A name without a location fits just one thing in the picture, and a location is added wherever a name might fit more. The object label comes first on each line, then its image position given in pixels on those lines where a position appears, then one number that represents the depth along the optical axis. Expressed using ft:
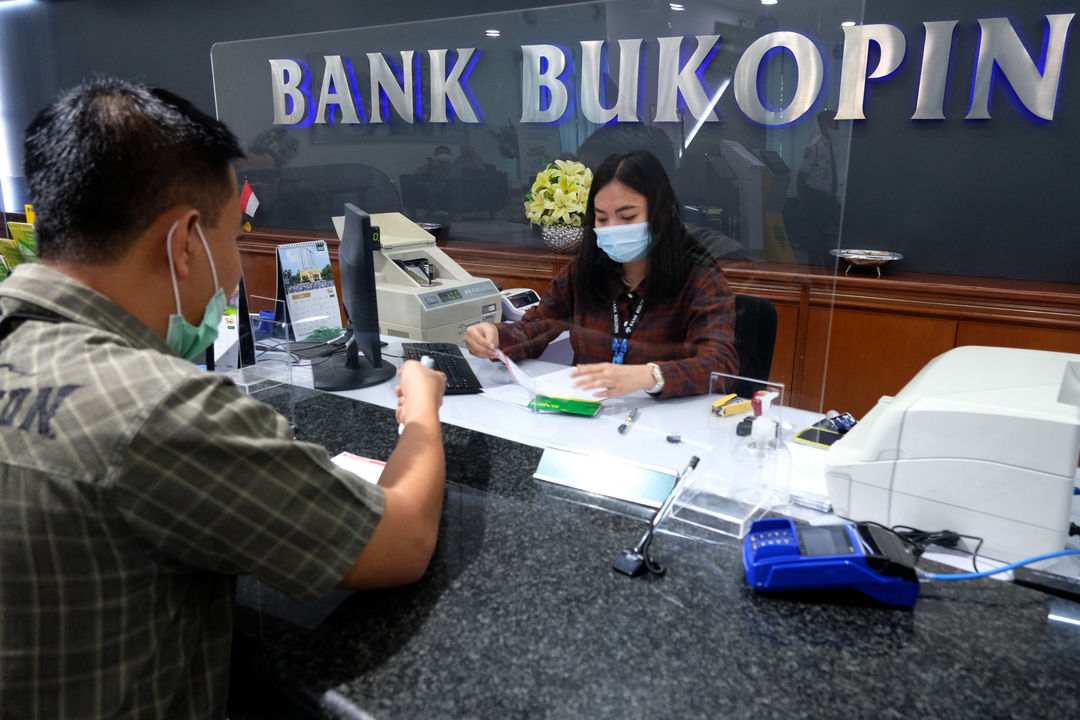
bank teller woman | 5.68
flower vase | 6.74
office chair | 6.02
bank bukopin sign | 5.22
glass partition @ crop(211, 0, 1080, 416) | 5.34
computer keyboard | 5.89
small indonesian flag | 8.15
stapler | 4.40
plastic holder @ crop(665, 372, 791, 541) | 3.67
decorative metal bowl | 9.50
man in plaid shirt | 2.27
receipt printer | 8.33
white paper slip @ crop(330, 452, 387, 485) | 4.06
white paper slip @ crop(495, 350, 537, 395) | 5.81
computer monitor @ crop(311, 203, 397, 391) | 5.87
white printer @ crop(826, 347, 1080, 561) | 3.25
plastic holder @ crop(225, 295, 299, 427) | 5.37
